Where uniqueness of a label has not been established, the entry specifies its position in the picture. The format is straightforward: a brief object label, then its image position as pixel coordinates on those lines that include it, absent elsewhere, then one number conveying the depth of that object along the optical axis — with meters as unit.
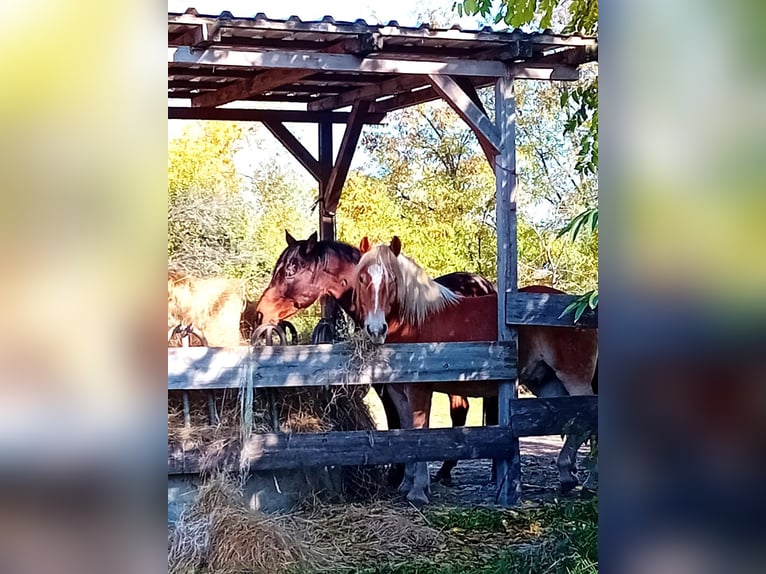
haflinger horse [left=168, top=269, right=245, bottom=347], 6.05
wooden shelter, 5.39
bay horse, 6.45
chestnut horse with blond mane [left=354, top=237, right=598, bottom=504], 6.30
